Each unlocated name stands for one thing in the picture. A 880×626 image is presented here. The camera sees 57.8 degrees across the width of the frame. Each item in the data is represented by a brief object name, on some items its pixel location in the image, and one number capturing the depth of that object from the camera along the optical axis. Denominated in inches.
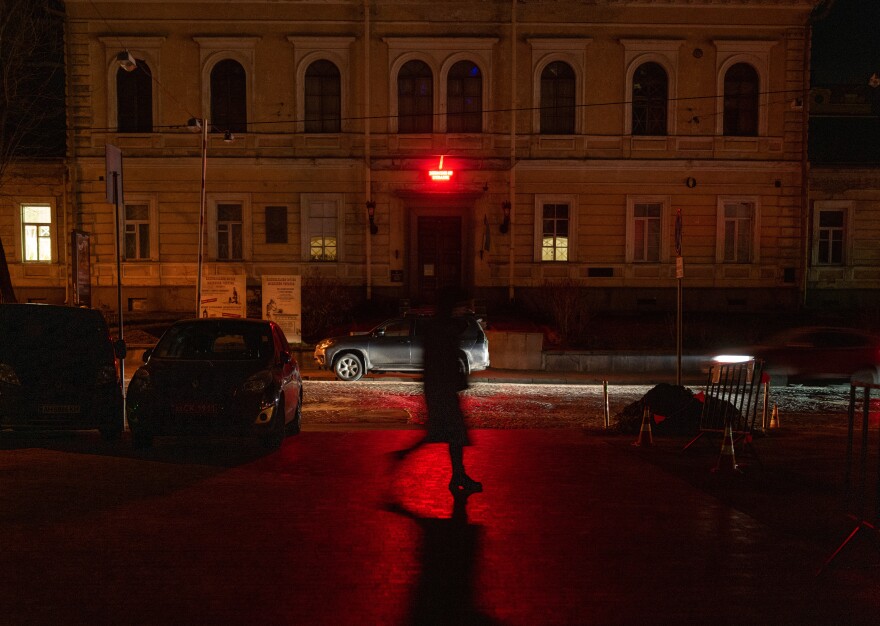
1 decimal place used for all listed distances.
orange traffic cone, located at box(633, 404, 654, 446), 436.1
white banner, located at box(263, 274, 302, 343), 862.5
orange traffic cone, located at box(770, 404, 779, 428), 511.8
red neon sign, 1131.9
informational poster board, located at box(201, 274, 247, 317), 860.0
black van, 409.4
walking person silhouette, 318.3
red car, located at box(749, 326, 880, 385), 732.7
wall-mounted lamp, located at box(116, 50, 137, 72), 819.2
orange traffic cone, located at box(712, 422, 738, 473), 363.9
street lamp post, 837.0
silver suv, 756.6
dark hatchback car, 392.5
